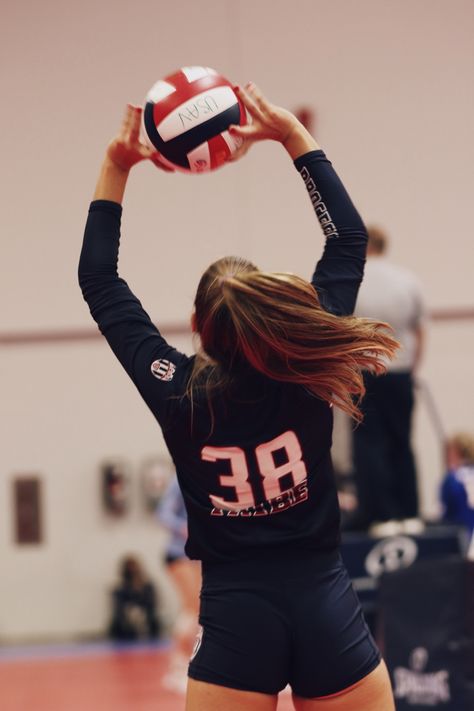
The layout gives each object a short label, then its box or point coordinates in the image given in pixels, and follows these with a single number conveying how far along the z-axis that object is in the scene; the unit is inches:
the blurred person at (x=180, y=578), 609.8
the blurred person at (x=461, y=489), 466.4
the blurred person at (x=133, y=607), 840.8
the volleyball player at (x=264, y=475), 175.5
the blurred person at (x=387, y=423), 470.3
